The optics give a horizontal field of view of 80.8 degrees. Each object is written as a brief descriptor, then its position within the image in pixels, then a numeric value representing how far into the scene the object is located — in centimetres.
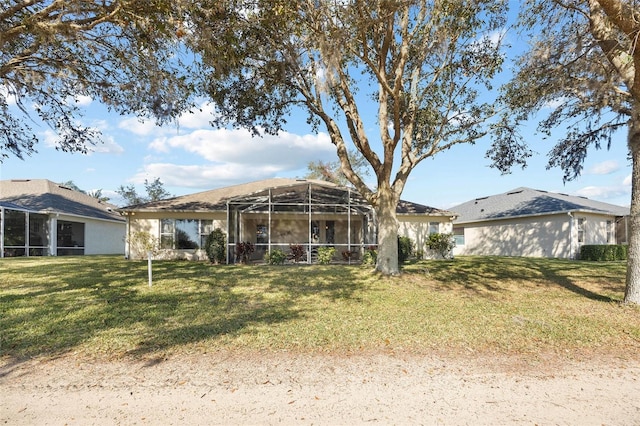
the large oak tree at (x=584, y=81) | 781
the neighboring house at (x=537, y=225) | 2047
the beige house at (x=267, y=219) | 1706
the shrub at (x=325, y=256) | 1602
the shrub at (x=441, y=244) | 2031
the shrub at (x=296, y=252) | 1639
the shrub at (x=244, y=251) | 1627
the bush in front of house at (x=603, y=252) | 1892
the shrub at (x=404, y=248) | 1773
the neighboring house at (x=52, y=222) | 1961
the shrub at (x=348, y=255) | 1653
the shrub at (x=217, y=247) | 1622
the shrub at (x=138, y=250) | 1828
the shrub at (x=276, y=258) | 1552
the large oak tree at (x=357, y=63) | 830
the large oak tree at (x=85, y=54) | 714
